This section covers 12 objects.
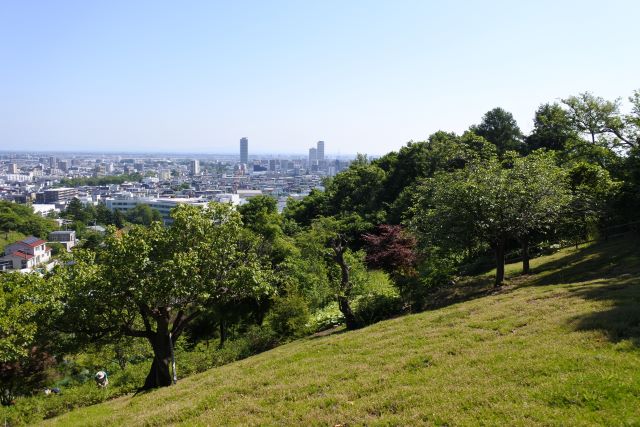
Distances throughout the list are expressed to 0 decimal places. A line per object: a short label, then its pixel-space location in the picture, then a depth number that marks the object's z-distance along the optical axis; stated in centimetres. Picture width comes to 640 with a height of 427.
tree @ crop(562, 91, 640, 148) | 2400
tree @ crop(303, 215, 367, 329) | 1571
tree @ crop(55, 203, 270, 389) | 1138
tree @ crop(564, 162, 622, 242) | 1745
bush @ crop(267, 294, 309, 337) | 1680
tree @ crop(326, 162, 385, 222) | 3994
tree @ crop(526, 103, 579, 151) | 2688
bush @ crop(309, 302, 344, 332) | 1742
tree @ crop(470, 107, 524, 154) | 4109
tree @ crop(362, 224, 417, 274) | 1717
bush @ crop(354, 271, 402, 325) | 1557
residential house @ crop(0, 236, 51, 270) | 6669
